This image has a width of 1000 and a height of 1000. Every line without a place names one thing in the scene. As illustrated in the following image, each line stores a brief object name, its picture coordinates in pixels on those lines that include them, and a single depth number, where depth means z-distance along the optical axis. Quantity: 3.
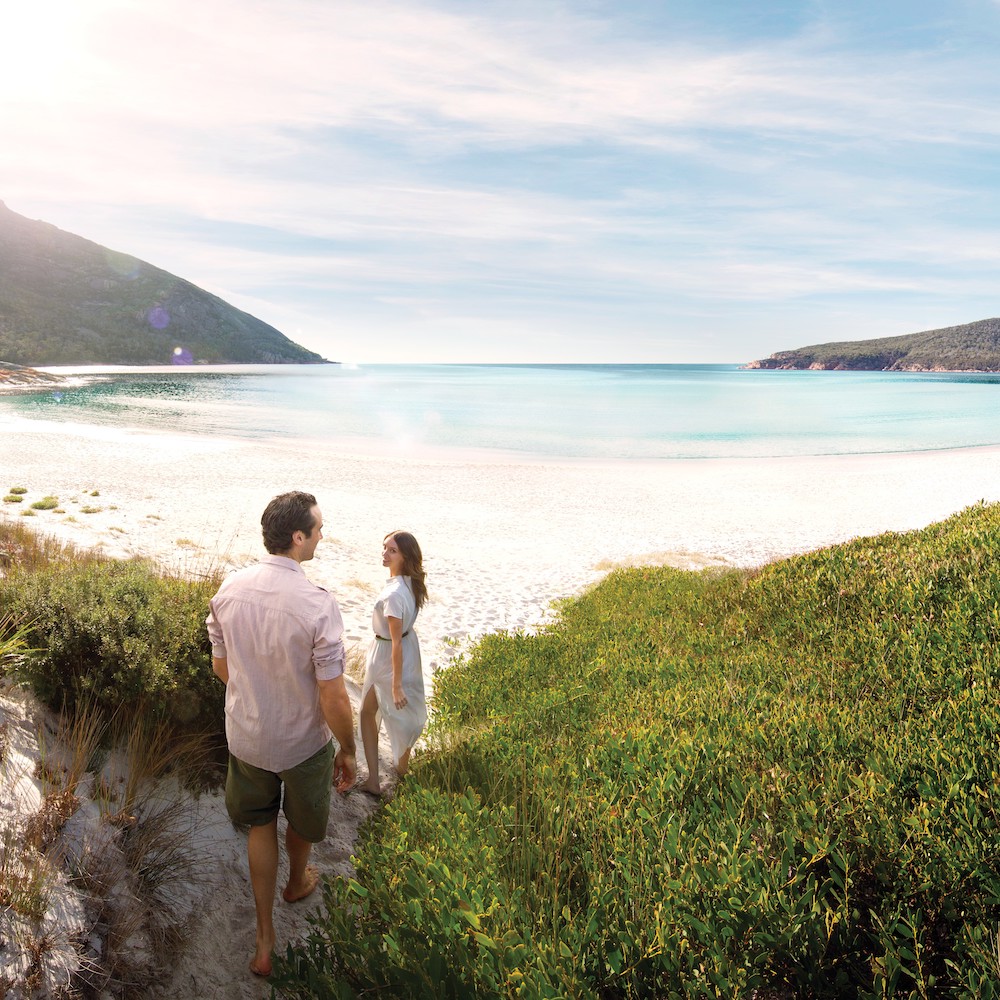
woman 4.80
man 3.19
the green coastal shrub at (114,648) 4.27
